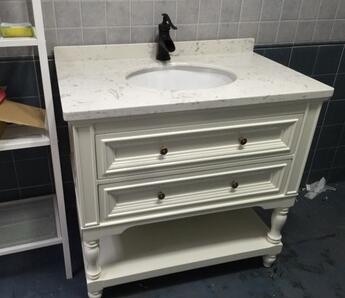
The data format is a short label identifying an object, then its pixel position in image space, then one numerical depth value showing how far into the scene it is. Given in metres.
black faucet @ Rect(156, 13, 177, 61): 1.26
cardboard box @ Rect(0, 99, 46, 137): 1.07
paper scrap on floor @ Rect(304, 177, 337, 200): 1.90
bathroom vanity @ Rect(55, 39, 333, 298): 0.96
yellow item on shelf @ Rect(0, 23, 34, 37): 0.97
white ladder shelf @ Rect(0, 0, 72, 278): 0.97
